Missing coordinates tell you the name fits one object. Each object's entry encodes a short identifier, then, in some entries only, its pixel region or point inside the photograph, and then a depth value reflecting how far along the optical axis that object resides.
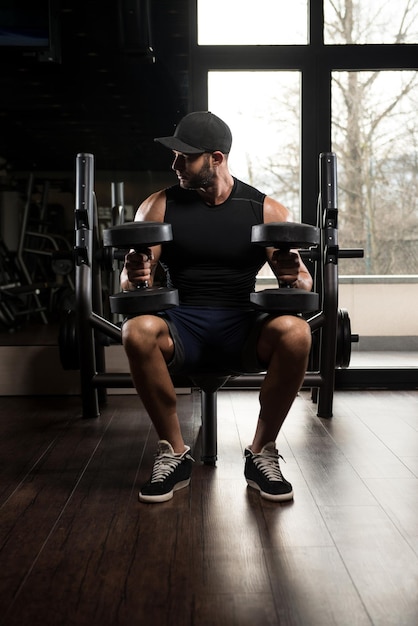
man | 2.21
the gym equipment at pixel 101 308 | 3.13
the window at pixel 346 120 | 3.98
